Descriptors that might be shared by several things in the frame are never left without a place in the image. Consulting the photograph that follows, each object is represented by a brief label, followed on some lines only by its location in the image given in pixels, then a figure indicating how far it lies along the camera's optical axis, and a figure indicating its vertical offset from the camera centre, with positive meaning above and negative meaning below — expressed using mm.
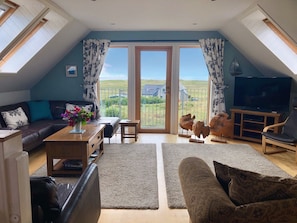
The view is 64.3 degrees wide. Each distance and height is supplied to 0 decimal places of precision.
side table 4734 -749
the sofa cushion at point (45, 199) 1219 -582
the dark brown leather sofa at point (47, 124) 3650 -678
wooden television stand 4754 -719
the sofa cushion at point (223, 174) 1517 -570
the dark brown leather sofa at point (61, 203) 1216 -663
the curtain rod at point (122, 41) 5336 +1044
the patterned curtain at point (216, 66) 5207 +485
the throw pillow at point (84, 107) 5007 -418
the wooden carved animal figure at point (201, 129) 4621 -802
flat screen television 4578 -99
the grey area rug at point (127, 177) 2514 -1165
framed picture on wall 5480 +386
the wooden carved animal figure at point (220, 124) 4926 -753
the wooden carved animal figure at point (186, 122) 4941 -712
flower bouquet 3357 -407
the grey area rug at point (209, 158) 2797 -1139
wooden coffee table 2984 -793
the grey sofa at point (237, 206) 1155 -601
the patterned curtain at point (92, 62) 5258 +564
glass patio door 5445 +14
